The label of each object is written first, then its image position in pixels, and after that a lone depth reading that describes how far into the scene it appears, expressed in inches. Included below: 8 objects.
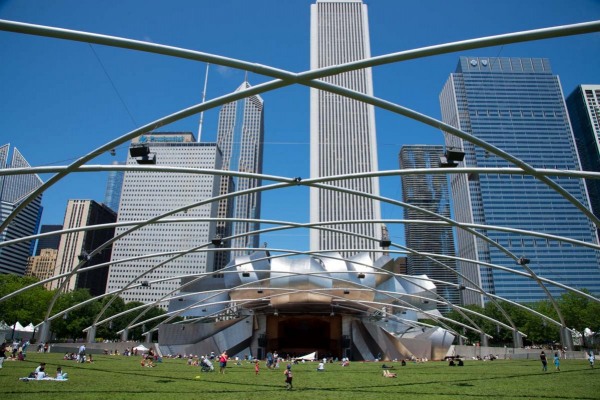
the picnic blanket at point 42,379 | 731.5
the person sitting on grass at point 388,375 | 955.8
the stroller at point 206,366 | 1091.3
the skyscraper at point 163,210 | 7632.9
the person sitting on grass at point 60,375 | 758.9
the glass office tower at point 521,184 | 6481.3
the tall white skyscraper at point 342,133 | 6441.9
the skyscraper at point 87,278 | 7322.8
